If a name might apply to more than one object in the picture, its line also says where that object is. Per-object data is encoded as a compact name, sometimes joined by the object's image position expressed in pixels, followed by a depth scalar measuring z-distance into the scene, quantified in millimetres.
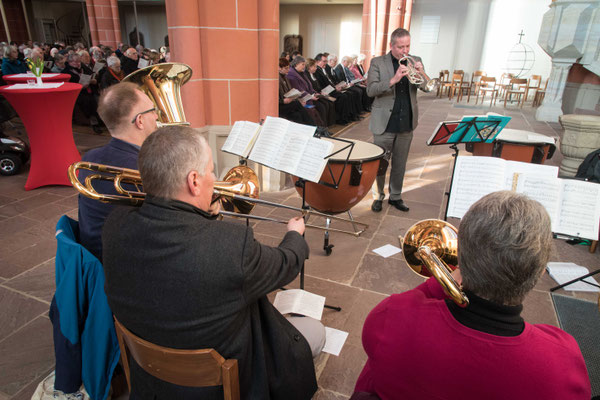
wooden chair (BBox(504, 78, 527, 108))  10953
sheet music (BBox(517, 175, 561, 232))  2020
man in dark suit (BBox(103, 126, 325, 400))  1115
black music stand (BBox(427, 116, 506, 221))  3055
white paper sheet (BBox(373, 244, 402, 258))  3275
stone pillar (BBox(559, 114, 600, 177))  5156
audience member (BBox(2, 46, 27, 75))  7324
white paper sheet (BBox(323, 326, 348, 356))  2232
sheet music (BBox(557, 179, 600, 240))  2016
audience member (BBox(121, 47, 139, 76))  8742
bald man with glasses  1772
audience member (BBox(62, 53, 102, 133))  7332
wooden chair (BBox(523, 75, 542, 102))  11406
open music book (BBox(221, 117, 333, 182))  2414
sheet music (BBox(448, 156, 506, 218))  2061
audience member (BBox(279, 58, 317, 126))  6586
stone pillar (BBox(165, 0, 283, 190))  3875
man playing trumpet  3594
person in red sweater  890
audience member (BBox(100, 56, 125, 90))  7091
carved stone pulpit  7832
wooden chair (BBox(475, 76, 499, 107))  11780
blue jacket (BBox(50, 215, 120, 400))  1562
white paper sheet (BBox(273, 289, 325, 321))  2244
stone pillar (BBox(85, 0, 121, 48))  13828
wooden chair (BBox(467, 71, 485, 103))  12575
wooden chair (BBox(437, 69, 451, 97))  12894
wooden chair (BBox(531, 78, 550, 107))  11604
